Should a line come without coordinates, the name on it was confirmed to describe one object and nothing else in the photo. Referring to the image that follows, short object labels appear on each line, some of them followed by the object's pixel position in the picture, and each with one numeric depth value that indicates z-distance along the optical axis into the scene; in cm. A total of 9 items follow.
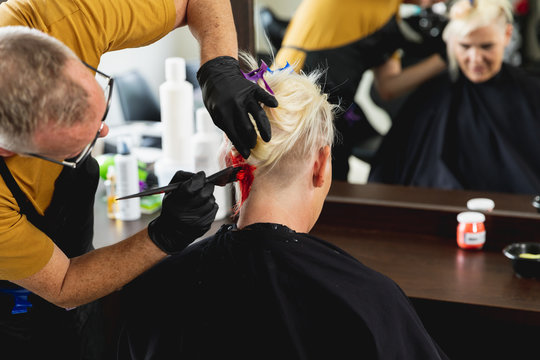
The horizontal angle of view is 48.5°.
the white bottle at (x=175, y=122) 224
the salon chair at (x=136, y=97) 446
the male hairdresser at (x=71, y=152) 112
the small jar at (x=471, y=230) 204
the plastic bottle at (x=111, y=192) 223
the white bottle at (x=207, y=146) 214
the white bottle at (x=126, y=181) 214
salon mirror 383
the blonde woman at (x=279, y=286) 136
